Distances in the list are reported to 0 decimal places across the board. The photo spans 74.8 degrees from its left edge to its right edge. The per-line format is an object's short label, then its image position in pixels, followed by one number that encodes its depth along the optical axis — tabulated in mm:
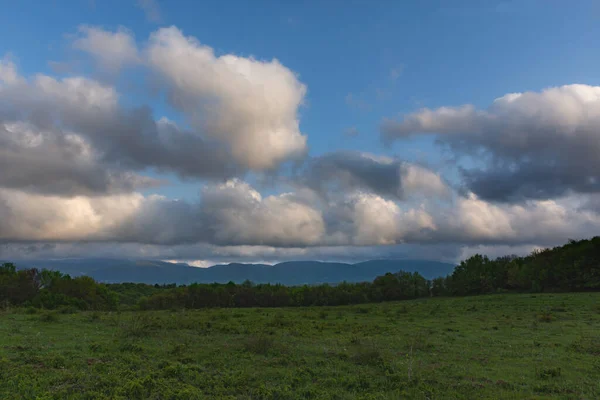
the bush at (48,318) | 35750
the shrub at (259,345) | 22469
